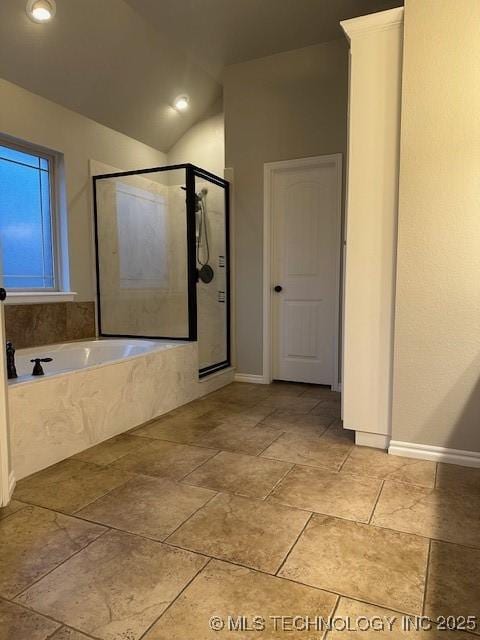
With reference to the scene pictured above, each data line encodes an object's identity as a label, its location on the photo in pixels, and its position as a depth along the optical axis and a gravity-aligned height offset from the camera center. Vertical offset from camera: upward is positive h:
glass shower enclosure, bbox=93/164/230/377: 3.56 +0.17
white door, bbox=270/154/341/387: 3.73 +0.09
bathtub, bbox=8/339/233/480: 2.12 -0.68
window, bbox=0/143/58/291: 3.16 +0.45
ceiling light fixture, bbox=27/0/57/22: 2.64 +1.66
